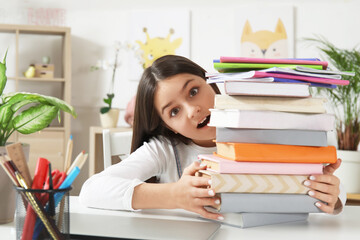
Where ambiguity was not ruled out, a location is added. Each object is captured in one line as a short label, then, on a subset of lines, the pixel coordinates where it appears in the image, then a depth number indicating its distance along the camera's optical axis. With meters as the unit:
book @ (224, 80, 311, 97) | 0.81
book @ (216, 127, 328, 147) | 0.83
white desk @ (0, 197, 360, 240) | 0.81
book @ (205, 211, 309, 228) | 0.87
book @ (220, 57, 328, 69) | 0.85
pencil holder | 0.66
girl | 0.91
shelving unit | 3.78
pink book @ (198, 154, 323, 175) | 0.82
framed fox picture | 3.77
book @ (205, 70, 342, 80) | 0.81
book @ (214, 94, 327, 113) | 0.82
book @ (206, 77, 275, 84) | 0.81
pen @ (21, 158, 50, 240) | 0.67
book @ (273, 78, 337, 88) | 0.82
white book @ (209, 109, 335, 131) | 0.82
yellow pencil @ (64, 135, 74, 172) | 0.66
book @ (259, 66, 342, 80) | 0.81
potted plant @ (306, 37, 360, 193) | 2.35
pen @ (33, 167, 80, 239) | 0.67
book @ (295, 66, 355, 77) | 0.82
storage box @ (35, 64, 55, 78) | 3.92
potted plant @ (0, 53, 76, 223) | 0.95
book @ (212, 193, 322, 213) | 0.84
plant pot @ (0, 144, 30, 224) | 0.92
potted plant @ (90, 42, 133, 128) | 3.74
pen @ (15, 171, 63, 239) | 0.66
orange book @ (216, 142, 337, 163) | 0.82
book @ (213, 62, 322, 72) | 0.85
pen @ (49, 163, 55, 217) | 0.67
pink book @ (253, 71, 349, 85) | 0.81
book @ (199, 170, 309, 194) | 0.82
